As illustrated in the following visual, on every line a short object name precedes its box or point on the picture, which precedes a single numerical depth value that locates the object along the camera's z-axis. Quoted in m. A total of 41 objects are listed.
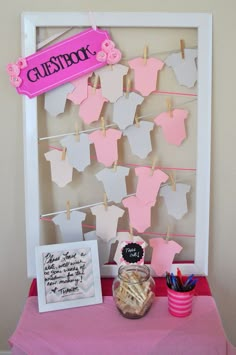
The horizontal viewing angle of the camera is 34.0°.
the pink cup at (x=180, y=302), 1.11
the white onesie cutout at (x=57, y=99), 1.24
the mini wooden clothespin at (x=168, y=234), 1.32
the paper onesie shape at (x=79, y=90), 1.24
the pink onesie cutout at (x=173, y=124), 1.25
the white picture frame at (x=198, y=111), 1.21
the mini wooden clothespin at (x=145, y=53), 1.22
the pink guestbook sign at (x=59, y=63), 1.20
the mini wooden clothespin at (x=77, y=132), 1.26
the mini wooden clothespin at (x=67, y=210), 1.28
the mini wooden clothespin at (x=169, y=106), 1.25
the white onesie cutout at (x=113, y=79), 1.23
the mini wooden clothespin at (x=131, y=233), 1.31
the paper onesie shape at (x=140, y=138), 1.25
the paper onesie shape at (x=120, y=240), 1.31
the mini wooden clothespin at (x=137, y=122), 1.25
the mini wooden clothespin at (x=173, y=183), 1.29
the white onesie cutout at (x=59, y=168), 1.27
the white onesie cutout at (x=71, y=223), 1.29
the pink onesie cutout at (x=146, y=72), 1.23
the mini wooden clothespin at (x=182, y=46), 1.23
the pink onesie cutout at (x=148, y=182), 1.28
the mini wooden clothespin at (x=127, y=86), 1.23
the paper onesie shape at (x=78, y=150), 1.26
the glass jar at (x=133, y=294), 1.12
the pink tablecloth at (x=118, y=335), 1.04
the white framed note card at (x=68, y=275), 1.18
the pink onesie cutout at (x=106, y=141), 1.25
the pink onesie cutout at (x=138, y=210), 1.29
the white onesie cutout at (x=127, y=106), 1.24
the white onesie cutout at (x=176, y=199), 1.29
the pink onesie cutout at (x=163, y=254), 1.31
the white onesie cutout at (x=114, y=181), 1.27
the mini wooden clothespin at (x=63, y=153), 1.26
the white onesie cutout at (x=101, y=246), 1.32
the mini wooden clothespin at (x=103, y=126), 1.25
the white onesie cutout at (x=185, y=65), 1.23
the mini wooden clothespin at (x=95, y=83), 1.24
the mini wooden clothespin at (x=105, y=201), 1.29
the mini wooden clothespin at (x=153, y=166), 1.27
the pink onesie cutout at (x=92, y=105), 1.24
